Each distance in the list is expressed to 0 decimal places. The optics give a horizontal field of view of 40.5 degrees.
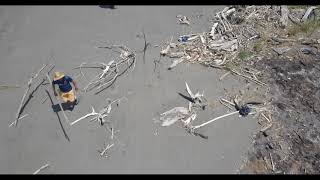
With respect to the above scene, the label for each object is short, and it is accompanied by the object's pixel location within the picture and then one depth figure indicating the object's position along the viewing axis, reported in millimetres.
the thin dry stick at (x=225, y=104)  9945
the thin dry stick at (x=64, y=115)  9398
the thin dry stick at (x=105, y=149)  9026
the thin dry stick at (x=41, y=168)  8742
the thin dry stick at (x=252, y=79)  10489
